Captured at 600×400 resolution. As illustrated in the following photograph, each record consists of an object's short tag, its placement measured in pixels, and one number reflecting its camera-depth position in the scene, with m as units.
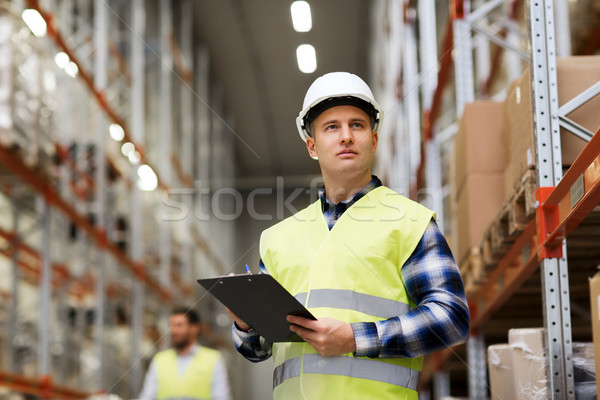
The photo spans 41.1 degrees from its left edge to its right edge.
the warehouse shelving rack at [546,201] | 3.41
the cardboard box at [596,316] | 3.46
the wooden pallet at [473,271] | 5.68
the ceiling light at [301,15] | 11.09
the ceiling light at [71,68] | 11.30
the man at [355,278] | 2.62
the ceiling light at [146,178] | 14.70
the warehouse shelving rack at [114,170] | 10.38
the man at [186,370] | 7.30
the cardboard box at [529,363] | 3.85
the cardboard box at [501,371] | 4.25
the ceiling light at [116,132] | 13.70
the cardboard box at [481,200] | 5.70
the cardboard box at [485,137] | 5.65
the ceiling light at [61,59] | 11.11
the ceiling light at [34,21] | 9.44
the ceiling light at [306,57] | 12.36
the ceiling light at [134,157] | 14.19
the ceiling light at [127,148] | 14.11
